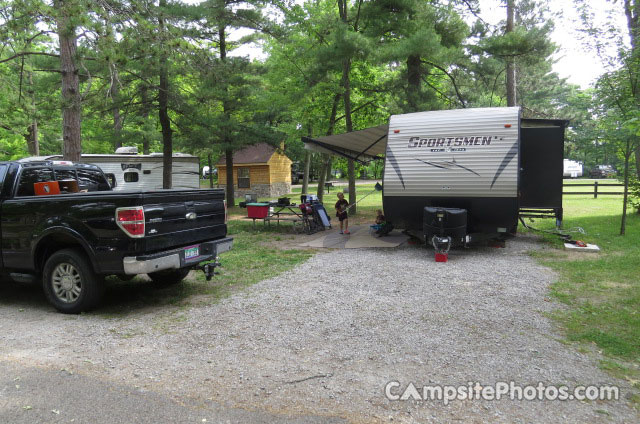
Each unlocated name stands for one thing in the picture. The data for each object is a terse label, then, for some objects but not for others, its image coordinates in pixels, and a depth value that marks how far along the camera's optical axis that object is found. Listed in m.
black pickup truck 4.71
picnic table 12.54
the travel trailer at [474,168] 8.17
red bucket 8.02
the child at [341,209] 11.30
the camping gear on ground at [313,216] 12.20
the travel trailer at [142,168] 19.77
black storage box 8.12
